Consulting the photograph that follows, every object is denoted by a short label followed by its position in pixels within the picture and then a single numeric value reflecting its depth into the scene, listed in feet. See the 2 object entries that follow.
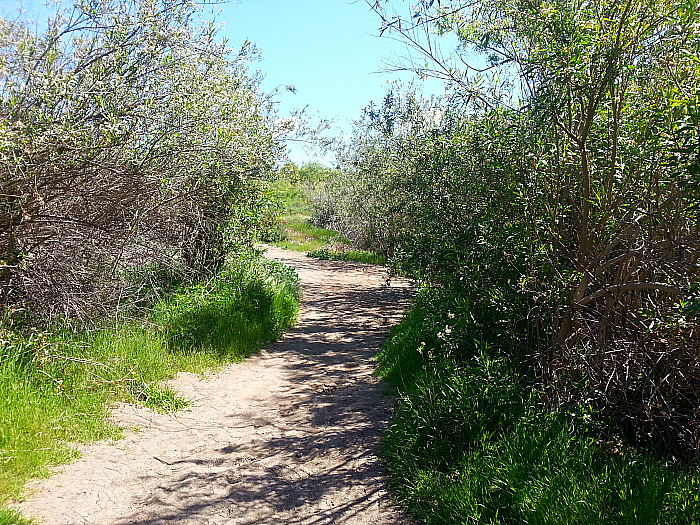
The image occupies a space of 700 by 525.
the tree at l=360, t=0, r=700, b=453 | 12.58
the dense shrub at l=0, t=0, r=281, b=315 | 17.93
